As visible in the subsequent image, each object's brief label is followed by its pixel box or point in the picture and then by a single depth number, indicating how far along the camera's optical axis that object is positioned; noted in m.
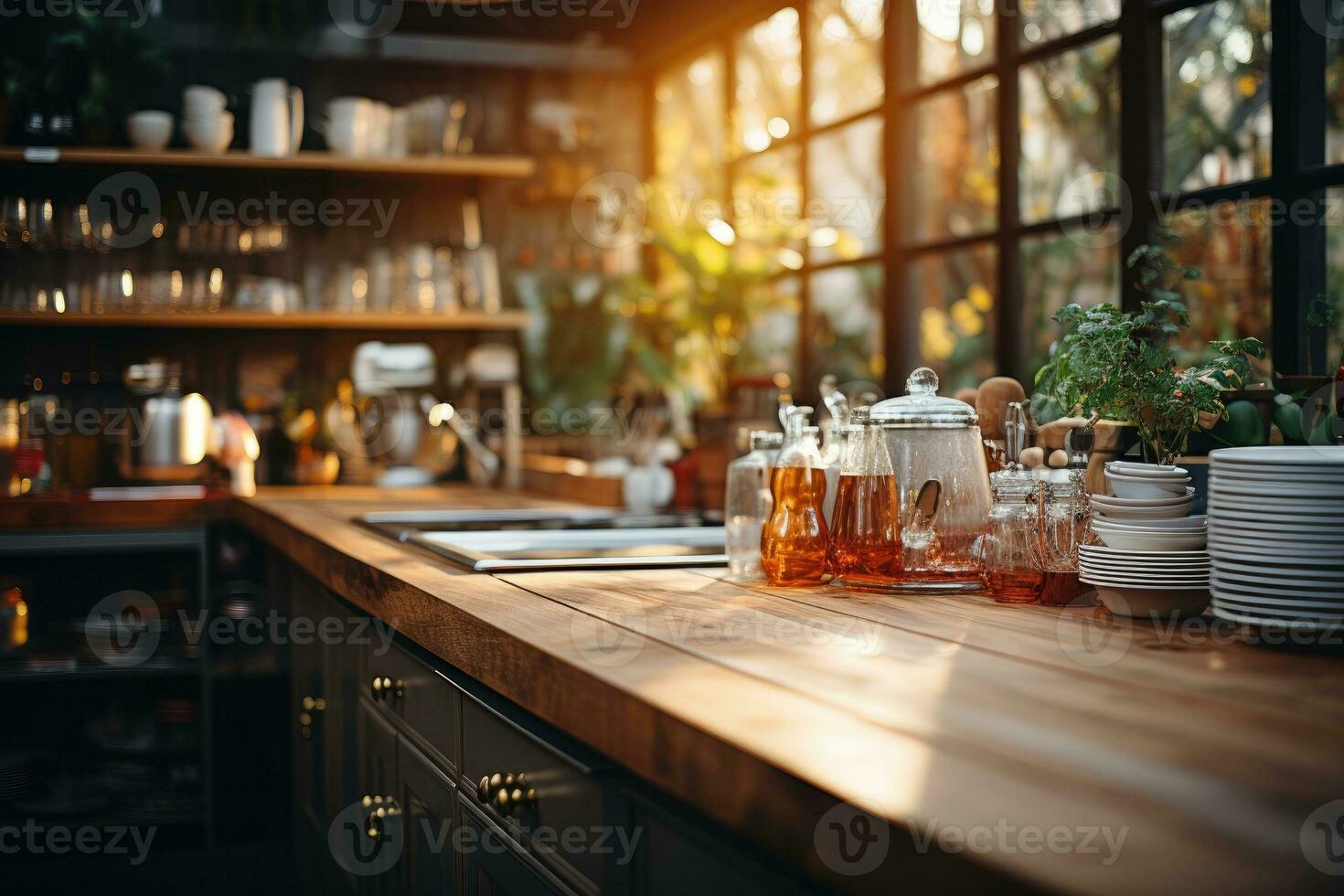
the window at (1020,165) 2.07
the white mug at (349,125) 4.15
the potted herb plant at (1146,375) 1.38
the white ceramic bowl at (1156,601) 1.25
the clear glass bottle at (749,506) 1.65
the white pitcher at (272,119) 4.11
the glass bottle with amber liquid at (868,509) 1.51
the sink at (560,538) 1.77
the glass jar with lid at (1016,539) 1.39
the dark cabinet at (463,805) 0.95
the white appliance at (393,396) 4.32
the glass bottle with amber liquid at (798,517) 1.53
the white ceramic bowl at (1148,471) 1.30
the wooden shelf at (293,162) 3.95
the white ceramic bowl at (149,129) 4.05
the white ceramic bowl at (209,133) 4.07
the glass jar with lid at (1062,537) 1.39
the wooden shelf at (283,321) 3.97
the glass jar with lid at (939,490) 1.52
